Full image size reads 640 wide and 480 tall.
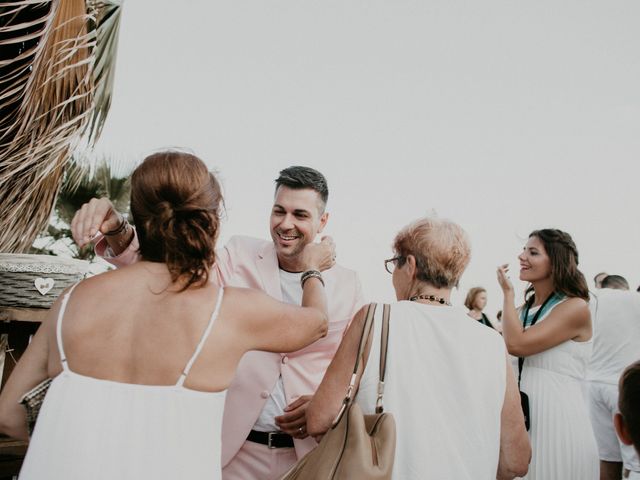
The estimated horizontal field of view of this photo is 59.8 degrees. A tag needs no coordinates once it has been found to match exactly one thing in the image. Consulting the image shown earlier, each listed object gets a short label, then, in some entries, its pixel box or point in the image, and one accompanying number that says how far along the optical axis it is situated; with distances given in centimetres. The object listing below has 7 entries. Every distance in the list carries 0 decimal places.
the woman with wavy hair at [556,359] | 306
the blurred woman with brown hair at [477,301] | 832
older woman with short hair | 193
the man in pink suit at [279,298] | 227
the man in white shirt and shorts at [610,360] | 476
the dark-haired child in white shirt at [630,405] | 145
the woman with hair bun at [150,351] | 146
